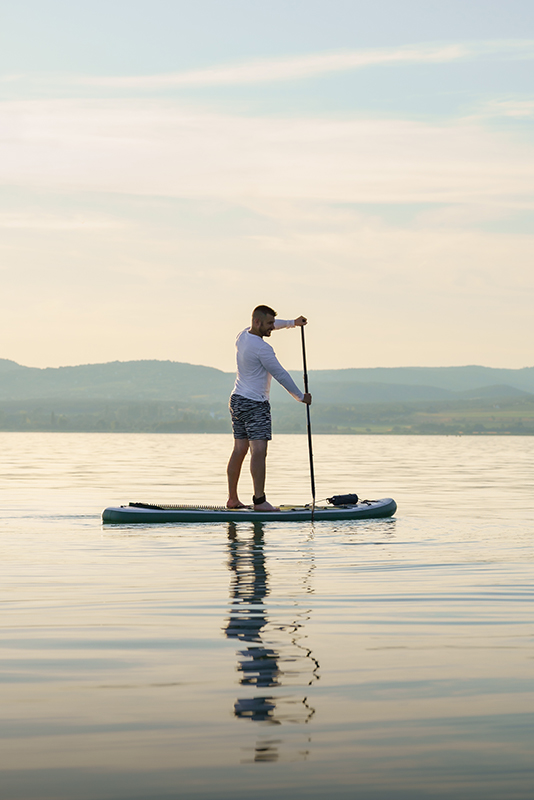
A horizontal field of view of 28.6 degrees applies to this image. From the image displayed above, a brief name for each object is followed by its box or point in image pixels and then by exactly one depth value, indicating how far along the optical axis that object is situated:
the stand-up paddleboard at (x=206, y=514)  14.95
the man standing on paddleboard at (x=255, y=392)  15.48
